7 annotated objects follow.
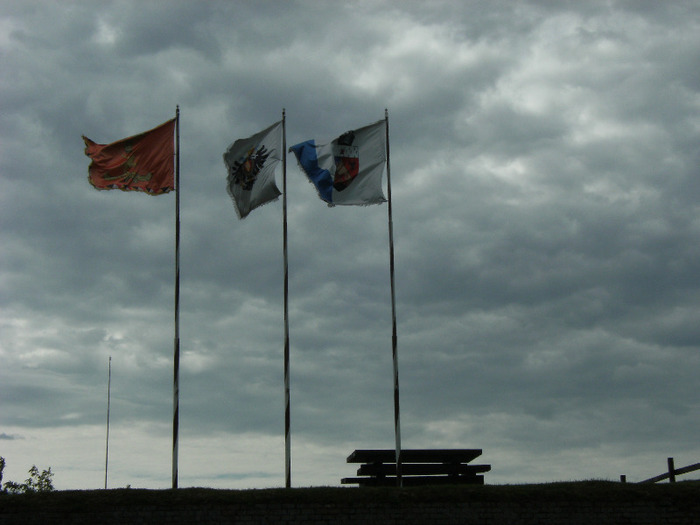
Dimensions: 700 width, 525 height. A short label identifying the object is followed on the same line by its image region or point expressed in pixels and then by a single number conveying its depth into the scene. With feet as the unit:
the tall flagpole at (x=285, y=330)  75.15
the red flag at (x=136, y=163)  80.07
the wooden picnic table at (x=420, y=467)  76.74
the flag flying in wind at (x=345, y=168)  79.78
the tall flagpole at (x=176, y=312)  75.56
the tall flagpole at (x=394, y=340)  73.46
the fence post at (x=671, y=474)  76.33
